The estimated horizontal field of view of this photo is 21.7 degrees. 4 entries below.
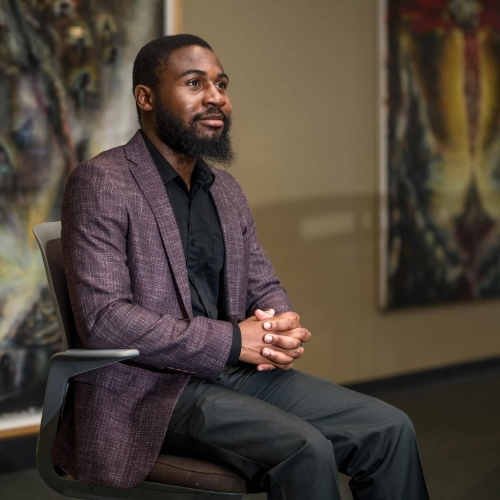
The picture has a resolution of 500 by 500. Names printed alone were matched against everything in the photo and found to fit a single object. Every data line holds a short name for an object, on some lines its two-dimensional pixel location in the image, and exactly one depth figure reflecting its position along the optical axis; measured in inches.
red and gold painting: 177.6
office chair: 94.1
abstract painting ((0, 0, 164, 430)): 134.3
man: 95.2
